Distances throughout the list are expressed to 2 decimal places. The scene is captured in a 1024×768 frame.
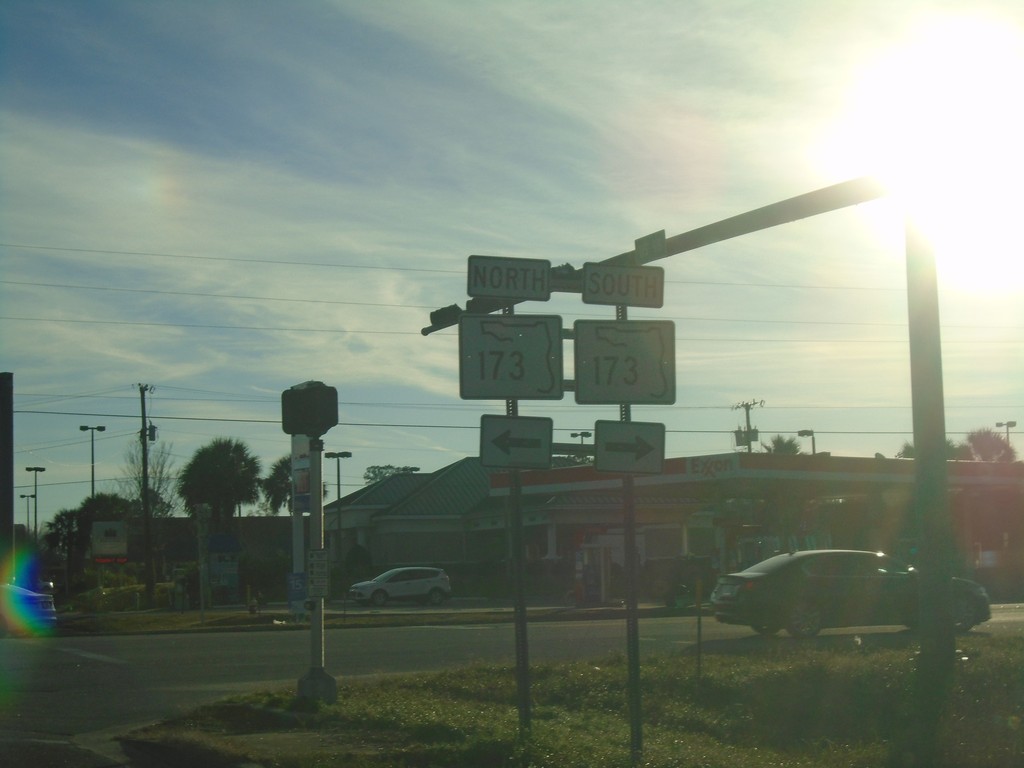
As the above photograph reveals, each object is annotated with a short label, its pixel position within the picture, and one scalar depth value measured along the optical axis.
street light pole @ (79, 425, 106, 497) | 68.66
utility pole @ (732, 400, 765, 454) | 69.69
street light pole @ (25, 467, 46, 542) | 92.88
